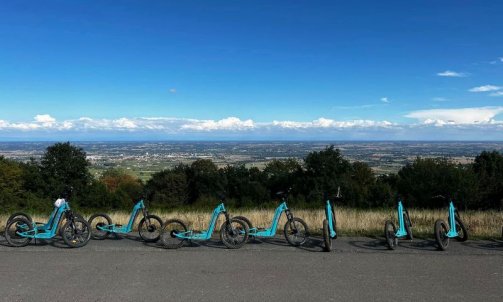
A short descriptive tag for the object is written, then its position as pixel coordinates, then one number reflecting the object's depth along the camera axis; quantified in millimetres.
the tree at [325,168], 51469
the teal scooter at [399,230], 7156
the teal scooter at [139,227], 8109
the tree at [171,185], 56625
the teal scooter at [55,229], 7359
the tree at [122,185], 44406
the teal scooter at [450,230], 7062
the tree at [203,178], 55625
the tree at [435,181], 42094
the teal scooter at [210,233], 7406
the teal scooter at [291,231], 7625
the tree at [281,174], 54316
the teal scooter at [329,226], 7051
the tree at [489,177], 45484
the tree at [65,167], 47375
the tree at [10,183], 41000
